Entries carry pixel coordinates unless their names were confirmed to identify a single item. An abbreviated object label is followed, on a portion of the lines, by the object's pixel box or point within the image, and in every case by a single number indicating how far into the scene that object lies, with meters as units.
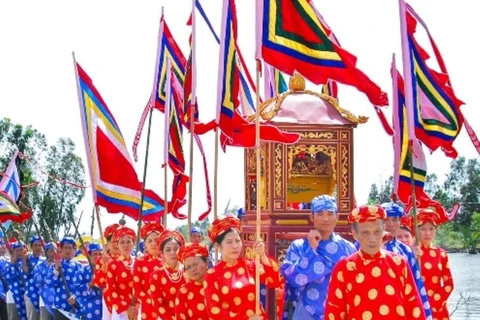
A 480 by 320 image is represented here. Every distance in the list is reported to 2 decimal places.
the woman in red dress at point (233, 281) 7.81
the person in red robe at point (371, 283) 6.61
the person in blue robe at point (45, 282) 14.41
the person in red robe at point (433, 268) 9.16
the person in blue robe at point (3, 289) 16.77
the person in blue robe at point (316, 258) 8.02
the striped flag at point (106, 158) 12.05
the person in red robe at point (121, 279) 11.73
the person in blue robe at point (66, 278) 13.87
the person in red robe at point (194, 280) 8.48
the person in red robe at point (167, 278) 9.73
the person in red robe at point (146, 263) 10.88
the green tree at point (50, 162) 40.94
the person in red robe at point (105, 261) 12.00
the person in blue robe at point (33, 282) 15.75
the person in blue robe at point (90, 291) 13.39
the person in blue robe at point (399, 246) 7.38
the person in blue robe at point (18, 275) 16.31
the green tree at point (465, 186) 75.88
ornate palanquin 10.05
